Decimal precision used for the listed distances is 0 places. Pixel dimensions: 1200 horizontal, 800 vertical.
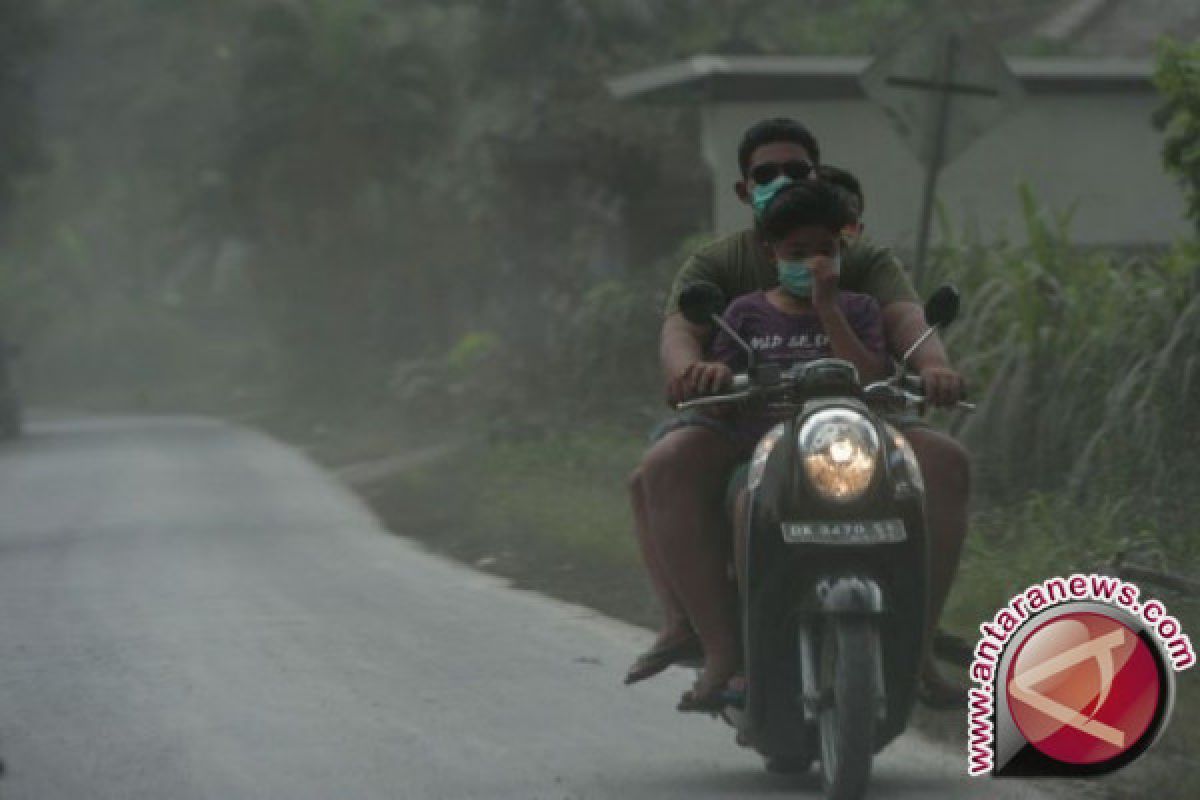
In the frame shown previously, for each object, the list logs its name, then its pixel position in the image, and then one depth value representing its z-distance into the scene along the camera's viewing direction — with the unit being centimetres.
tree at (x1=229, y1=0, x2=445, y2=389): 8444
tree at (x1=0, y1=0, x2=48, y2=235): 8256
